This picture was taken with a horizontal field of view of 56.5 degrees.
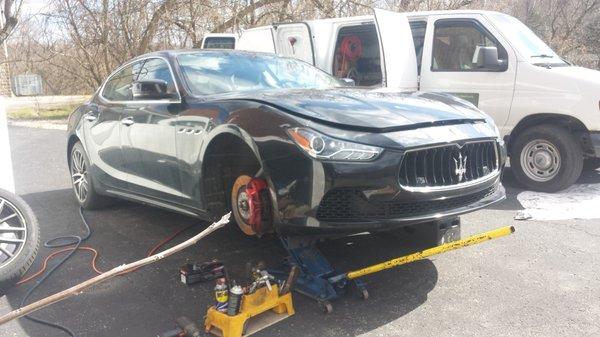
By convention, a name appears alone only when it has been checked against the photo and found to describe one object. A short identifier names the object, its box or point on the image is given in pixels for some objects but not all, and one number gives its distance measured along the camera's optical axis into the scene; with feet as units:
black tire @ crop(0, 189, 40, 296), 12.40
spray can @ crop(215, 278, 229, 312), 10.27
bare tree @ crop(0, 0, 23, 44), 64.95
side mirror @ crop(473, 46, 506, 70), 20.80
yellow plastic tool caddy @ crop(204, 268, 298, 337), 10.06
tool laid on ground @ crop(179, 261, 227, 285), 12.44
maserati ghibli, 10.32
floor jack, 10.96
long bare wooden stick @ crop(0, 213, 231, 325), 6.33
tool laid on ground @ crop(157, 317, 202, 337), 9.89
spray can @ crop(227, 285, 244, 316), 10.07
